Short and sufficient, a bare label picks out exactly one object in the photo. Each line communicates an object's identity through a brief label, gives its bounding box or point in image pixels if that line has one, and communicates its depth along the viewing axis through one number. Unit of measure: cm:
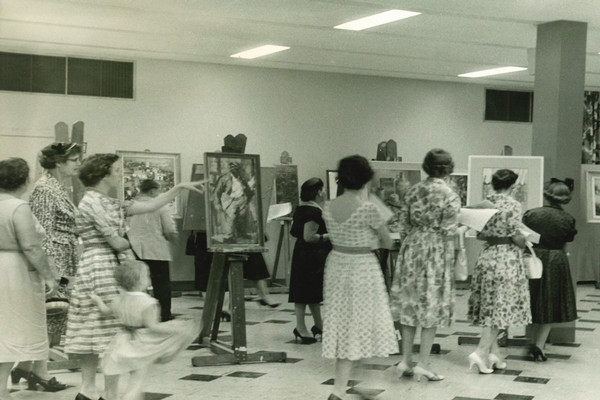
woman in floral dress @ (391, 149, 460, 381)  674
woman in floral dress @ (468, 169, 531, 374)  721
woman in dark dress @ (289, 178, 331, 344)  810
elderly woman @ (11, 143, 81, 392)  655
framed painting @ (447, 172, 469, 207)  1351
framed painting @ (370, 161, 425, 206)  1098
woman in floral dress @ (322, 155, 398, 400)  580
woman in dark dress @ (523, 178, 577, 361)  789
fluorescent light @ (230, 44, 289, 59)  1137
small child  505
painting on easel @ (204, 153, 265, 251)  761
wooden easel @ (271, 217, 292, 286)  1285
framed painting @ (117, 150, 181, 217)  1211
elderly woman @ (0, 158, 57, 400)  546
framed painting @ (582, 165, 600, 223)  1414
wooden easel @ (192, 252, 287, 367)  740
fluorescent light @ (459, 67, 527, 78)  1295
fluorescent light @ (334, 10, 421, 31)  886
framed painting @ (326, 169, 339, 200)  1289
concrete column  871
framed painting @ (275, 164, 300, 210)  1276
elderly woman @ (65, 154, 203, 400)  537
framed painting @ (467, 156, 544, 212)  832
